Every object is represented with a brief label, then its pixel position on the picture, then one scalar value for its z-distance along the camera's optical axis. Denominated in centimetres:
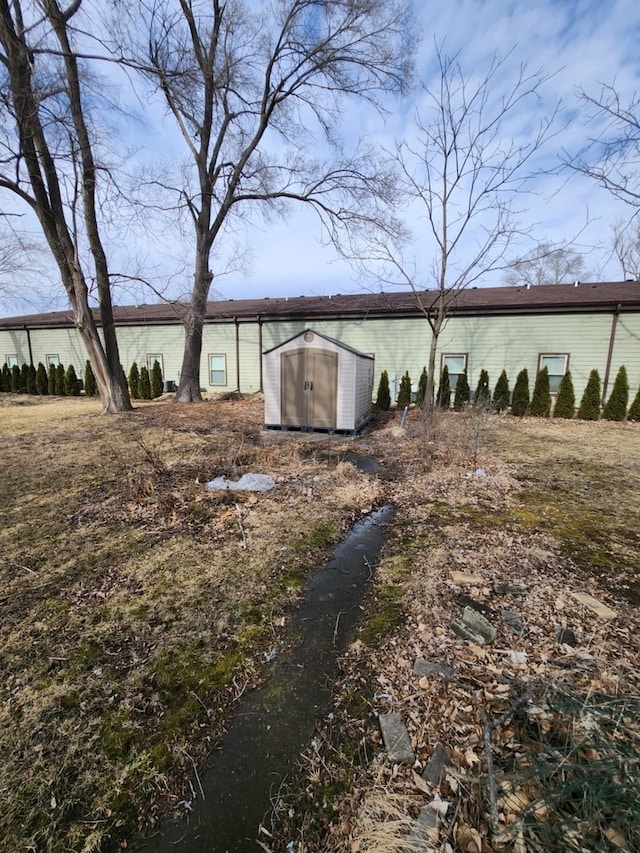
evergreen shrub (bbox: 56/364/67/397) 1673
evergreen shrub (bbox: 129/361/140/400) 1563
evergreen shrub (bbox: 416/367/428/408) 1217
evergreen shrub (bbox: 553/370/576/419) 1098
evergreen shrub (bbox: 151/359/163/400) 1520
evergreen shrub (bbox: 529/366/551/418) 1120
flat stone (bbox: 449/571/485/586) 299
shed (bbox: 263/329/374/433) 868
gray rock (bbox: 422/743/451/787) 158
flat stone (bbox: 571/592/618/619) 256
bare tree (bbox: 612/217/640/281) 1589
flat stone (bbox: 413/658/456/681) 212
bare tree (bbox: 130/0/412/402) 1095
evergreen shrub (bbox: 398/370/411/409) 1222
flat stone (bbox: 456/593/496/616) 266
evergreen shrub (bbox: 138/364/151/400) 1545
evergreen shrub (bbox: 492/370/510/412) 1161
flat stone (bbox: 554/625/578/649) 230
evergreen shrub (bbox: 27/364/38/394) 1731
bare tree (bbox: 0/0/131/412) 838
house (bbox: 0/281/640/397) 1131
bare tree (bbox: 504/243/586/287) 2367
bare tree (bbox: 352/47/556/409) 698
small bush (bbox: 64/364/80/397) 1648
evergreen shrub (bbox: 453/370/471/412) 1203
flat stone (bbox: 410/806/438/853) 134
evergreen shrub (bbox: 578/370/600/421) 1071
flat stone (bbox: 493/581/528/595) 285
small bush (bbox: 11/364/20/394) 1766
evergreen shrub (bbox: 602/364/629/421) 1049
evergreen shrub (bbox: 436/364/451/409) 1207
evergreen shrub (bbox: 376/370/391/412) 1255
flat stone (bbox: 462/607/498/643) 238
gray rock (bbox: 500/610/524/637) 246
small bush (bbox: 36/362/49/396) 1697
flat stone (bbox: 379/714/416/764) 170
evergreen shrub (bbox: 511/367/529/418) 1117
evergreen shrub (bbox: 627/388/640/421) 1043
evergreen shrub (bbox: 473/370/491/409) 1154
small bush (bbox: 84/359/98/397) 1620
